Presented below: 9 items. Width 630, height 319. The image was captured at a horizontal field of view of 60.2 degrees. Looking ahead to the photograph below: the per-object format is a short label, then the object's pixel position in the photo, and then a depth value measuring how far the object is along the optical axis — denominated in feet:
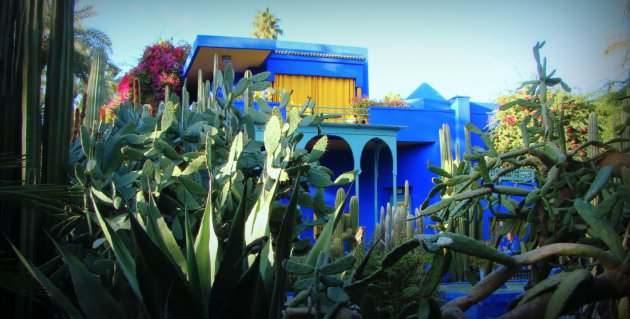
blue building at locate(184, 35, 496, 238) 49.24
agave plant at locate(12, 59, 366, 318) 3.78
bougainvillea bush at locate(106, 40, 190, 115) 51.26
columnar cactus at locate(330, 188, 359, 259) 19.36
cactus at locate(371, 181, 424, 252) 21.10
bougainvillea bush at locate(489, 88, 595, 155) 33.09
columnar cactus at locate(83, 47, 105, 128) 11.82
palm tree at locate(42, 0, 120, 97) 78.37
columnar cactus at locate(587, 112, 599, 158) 8.95
